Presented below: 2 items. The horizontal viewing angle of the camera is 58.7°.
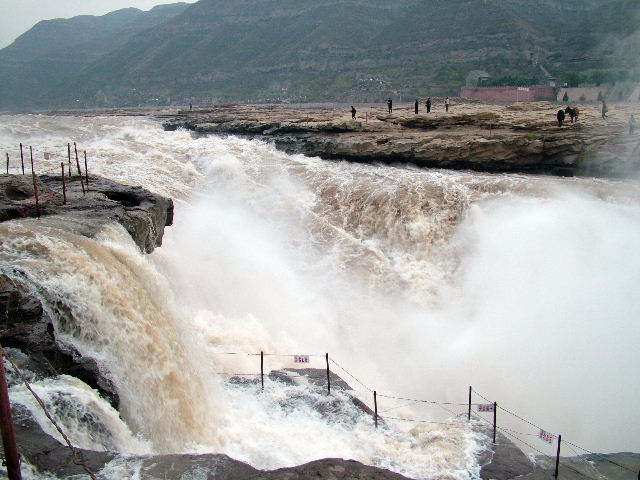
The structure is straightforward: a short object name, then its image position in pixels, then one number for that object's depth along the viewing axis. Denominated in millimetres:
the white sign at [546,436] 9431
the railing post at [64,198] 13820
